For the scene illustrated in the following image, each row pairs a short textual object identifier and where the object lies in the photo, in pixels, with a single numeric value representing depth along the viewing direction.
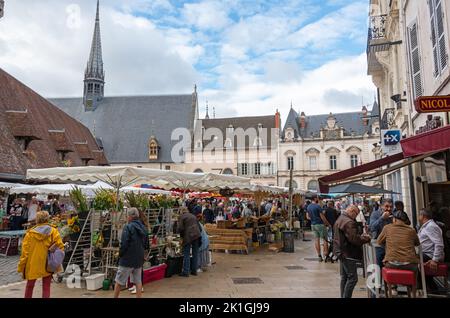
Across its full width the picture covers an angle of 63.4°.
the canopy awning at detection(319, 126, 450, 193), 5.27
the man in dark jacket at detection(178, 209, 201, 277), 8.66
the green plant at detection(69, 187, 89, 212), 8.41
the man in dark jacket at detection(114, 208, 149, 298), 6.02
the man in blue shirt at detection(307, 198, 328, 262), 11.16
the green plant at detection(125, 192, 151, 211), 8.84
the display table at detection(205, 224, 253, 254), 12.45
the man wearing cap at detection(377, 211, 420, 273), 5.44
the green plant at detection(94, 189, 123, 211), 8.21
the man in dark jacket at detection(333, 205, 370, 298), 5.78
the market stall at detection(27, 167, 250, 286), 7.99
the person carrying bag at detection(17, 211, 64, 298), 5.48
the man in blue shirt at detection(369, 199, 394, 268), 8.66
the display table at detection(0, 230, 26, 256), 11.97
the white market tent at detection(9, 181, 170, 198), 14.01
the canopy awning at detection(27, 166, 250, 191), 8.00
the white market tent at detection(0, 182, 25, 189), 14.81
